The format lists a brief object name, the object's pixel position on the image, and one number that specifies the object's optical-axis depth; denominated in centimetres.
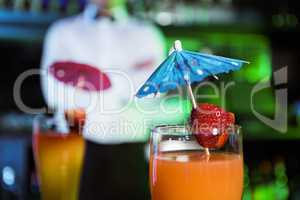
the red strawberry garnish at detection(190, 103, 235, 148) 67
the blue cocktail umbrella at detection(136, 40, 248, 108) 66
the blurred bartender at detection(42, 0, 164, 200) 209
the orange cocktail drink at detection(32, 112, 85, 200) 84
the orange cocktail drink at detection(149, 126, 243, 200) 70
